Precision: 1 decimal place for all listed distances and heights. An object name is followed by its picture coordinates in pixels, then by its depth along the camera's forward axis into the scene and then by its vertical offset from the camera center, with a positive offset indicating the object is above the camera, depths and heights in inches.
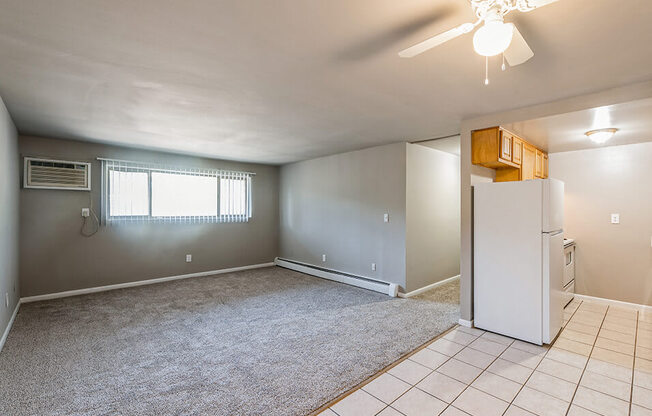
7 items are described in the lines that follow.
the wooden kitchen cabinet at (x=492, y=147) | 123.3 +24.9
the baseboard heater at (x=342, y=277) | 176.6 -46.8
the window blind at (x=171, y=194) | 186.9 +9.9
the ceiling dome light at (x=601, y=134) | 125.7 +30.6
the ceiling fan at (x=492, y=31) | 49.3 +29.9
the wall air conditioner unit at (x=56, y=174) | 160.1 +19.0
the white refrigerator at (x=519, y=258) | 110.9 -20.2
